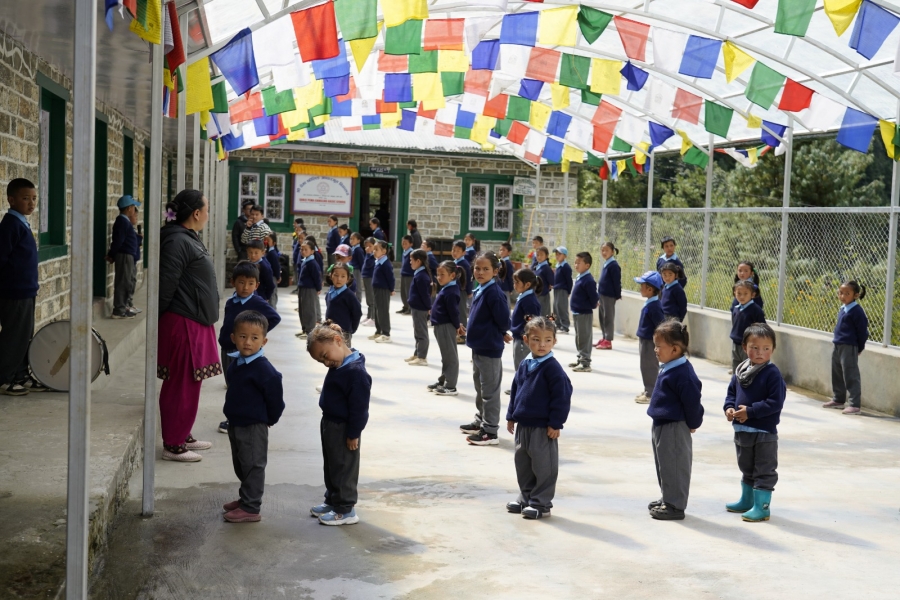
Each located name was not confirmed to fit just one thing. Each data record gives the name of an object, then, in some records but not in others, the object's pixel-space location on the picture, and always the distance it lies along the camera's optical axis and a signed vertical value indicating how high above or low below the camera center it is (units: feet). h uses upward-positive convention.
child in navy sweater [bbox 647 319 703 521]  20.57 -3.31
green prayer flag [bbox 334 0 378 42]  34.37 +7.79
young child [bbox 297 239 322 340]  47.24 -1.83
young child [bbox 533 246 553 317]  56.49 -1.08
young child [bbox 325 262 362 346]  34.01 -1.89
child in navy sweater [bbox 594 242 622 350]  52.80 -1.94
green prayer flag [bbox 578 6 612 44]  38.17 +8.71
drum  24.59 -2.82
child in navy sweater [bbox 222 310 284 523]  18.93 -3.09
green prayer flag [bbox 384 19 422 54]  37.78 +7.78
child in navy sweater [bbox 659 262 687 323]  42.60 -1.85
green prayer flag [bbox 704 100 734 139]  47.83 +6.55
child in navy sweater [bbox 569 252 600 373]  44.06 -2.38
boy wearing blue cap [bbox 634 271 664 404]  35.01 -2.33
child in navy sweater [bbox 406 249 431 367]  43.88 -2.33
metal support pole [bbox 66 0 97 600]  11.35 -0.67
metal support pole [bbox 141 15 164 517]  17.74 -0.56
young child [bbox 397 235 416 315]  62.03 -1.75
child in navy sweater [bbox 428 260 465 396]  35.00 -2.41
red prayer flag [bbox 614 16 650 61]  40.86 +8.90
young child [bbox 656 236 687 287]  51.03 +0.34
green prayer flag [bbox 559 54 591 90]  45.93 +8.29
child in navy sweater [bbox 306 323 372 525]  18.89 -3.12
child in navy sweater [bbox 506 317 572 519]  20.48 -3.51
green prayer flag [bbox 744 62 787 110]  40.60 +6.93
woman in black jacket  21.58 -1.23
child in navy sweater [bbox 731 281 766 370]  38.58 -2.11
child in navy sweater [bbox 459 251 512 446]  28.94 -2.46
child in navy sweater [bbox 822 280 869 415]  35.58 -2.64
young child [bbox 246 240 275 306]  34.57 -0.86
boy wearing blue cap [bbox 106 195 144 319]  40.57 -0.71
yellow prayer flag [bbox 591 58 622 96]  45.44 +8.00
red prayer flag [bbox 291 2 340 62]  34.76 +7.44
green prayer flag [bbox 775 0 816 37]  30.71 +7.33
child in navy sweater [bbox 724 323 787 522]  20.75 -3.22
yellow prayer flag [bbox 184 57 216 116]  30.48 +4.75
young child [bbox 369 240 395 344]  51.34 -2.05
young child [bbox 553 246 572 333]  56.59 -1.99
